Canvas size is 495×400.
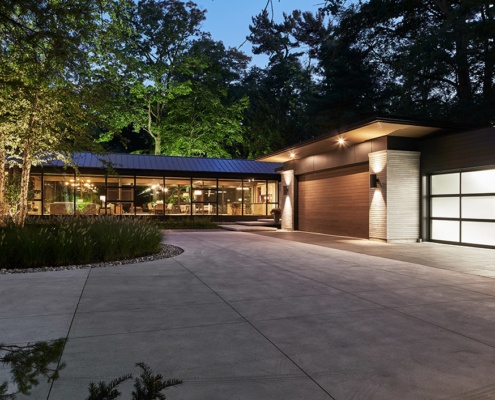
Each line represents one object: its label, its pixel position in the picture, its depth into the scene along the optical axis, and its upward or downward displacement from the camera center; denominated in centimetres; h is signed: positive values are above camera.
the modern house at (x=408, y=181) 1262 +74
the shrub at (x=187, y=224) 2300 -131
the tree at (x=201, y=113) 3541 +794
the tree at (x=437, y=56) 2016 +783
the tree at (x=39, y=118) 1018 +237
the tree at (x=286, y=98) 4253 +1126
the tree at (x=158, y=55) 3391 +1288
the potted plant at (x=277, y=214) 2512 -81
